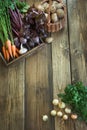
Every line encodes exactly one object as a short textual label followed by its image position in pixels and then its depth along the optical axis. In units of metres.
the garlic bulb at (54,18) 1.62
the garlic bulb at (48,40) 1.59
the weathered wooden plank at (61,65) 1.32
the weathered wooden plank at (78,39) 1.47
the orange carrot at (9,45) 1.47
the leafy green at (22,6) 1.67
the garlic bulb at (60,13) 1.65
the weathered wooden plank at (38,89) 1.32
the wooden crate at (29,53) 1.48
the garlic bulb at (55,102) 1.36
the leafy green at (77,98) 1.29
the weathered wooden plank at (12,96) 1.32
